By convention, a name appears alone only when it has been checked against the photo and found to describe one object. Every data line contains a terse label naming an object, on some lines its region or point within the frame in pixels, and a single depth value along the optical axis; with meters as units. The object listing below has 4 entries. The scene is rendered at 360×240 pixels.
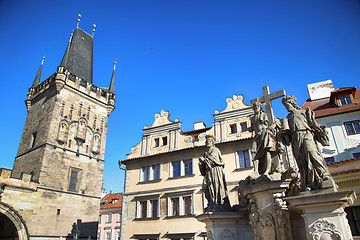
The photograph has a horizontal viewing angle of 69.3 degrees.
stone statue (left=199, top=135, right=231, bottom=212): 5.95
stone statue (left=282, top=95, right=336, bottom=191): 4.43
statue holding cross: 5.64
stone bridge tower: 21.30
